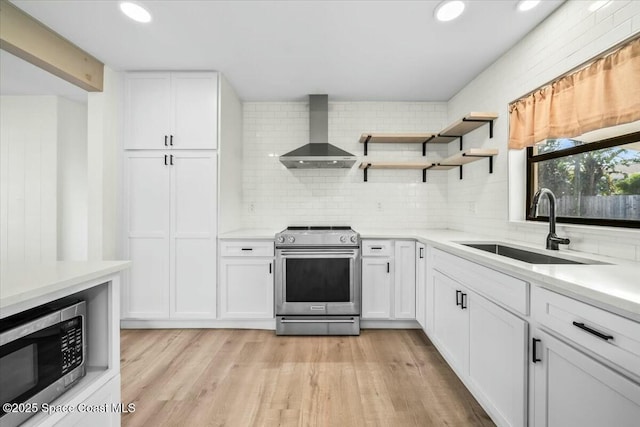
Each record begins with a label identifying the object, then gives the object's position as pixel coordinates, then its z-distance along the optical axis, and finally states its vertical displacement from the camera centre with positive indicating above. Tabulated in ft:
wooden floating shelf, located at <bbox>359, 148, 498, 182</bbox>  8.54 +1.70
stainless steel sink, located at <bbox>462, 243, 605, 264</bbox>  5.46 -0.91
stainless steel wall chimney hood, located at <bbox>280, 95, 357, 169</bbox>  10.65 +2.40
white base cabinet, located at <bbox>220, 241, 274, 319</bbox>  9.75 -2.26
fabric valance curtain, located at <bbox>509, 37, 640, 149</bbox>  4.97 +2.18
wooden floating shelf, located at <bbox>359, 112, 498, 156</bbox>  8.70 +2.75
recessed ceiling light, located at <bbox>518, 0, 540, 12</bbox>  6.28 +4.37
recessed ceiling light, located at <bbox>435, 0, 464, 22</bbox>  6.37 +4.39
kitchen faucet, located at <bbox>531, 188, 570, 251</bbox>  5.93 -0.09
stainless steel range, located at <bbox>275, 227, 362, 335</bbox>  9.48 -2.17
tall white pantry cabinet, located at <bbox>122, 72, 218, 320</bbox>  9.68 +0.77
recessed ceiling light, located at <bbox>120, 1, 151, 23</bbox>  6.58 +4.49
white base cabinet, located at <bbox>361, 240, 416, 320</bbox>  9.75 -2.19
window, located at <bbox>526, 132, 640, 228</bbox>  5.29 +0.71
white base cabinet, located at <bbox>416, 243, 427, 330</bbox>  9.00 -2.25
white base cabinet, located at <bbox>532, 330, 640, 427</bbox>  2.90 -1.95
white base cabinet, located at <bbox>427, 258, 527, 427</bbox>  4.47 -2.47
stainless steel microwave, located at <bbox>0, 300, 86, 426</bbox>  2.90 -1.54
